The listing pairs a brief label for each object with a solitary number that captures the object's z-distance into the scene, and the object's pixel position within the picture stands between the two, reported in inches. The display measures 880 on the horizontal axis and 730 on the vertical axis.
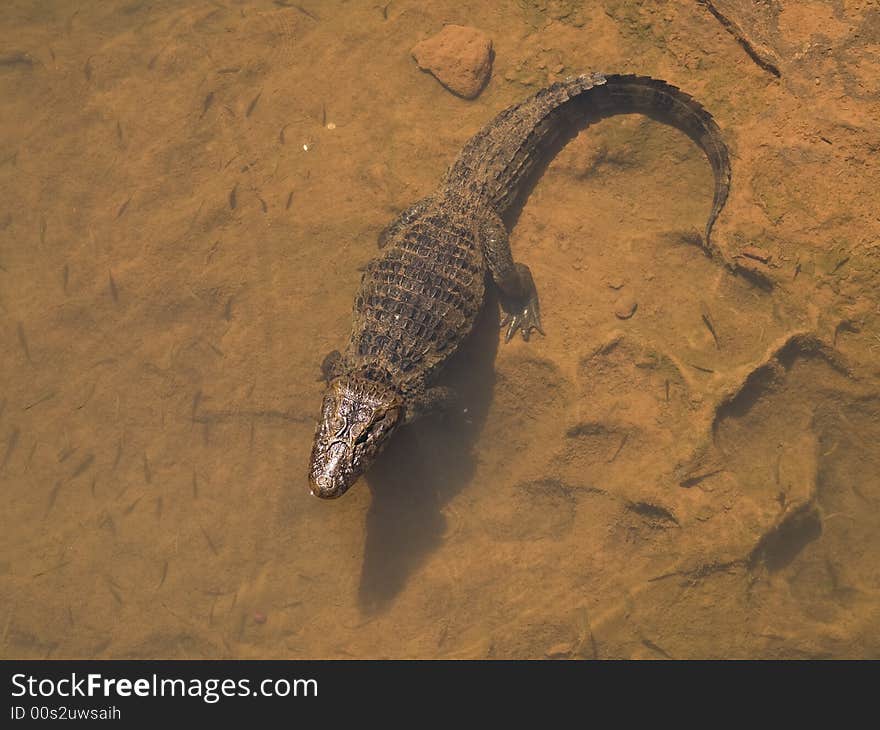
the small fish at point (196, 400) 254.1
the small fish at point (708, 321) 240.4
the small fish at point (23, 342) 263.0
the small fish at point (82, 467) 253.0
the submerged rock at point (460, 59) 273.7
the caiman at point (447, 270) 217.9
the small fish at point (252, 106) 283.1
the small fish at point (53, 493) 251.1
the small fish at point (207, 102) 285.4
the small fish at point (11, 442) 255.0
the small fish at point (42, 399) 258.4
